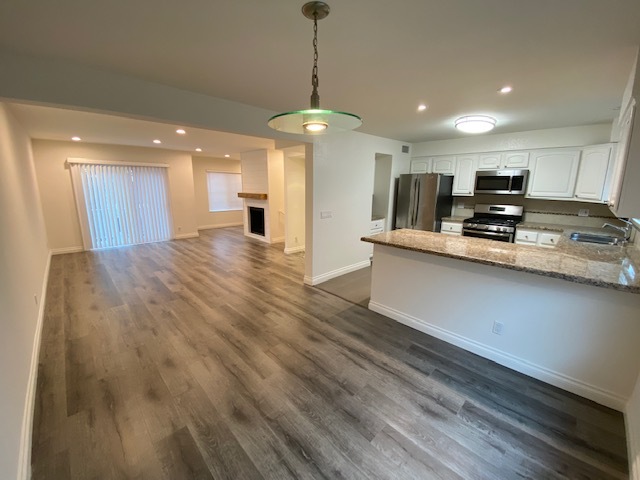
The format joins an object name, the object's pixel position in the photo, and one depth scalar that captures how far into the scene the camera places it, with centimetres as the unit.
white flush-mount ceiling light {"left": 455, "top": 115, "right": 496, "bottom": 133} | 298
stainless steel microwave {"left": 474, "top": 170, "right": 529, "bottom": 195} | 410
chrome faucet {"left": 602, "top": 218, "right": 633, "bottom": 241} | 321
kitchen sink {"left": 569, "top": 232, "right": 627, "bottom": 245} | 333
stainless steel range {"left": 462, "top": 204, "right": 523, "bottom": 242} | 418
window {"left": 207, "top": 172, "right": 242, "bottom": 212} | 856
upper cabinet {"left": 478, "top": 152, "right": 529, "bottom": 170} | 412
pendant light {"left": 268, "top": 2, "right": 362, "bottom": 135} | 129
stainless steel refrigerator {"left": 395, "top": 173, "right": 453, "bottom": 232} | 479
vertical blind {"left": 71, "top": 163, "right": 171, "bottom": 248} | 590
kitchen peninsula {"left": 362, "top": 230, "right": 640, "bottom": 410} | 184
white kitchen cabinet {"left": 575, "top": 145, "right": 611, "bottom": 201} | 343
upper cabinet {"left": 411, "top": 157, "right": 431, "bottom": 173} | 520
